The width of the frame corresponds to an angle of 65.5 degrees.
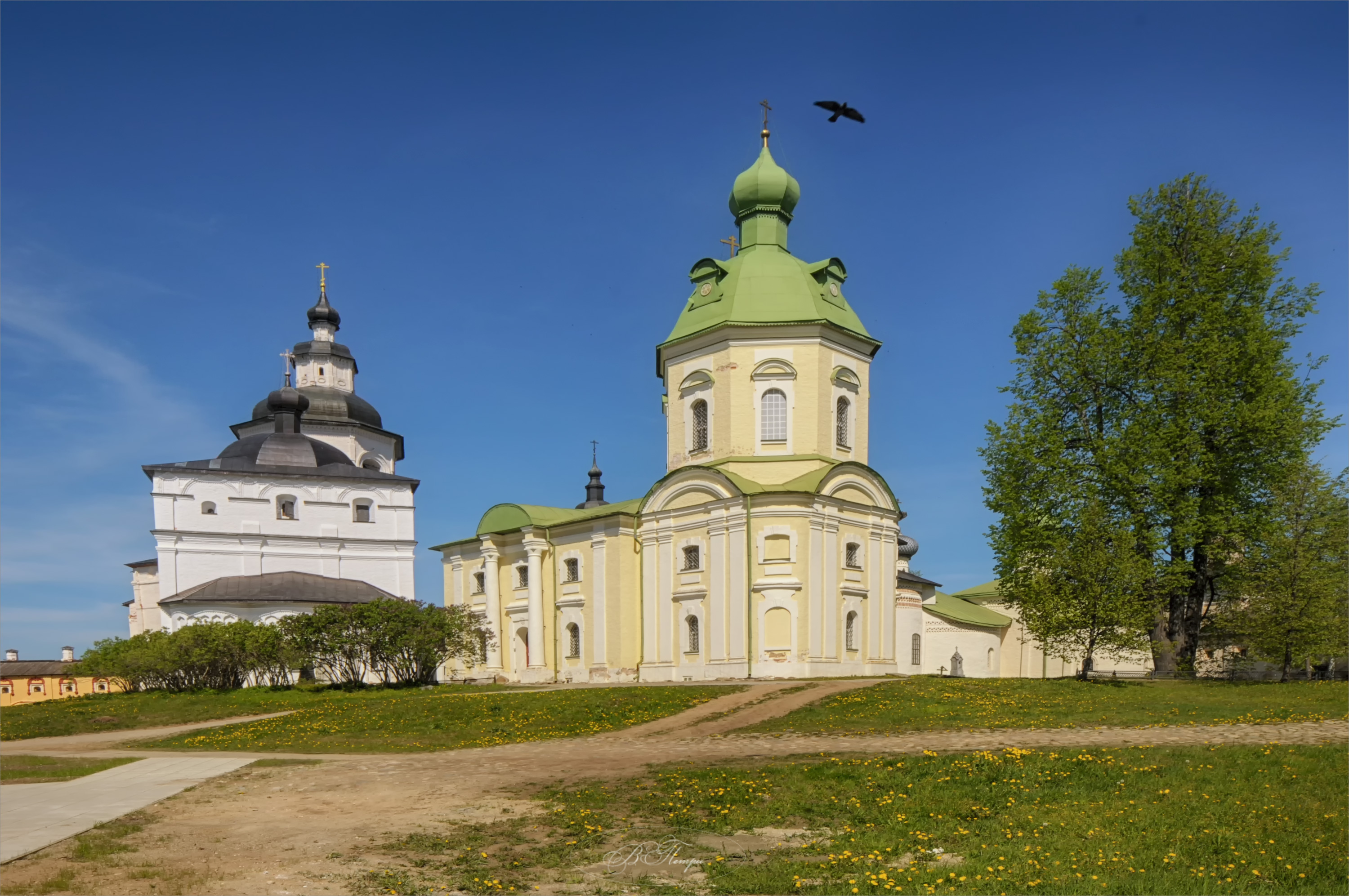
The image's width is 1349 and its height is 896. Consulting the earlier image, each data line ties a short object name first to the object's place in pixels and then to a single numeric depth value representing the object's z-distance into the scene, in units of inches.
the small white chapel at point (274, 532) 1589.6
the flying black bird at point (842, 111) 530.9
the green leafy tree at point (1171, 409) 972.6
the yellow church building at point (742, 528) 1199.6
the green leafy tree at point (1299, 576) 921.5
